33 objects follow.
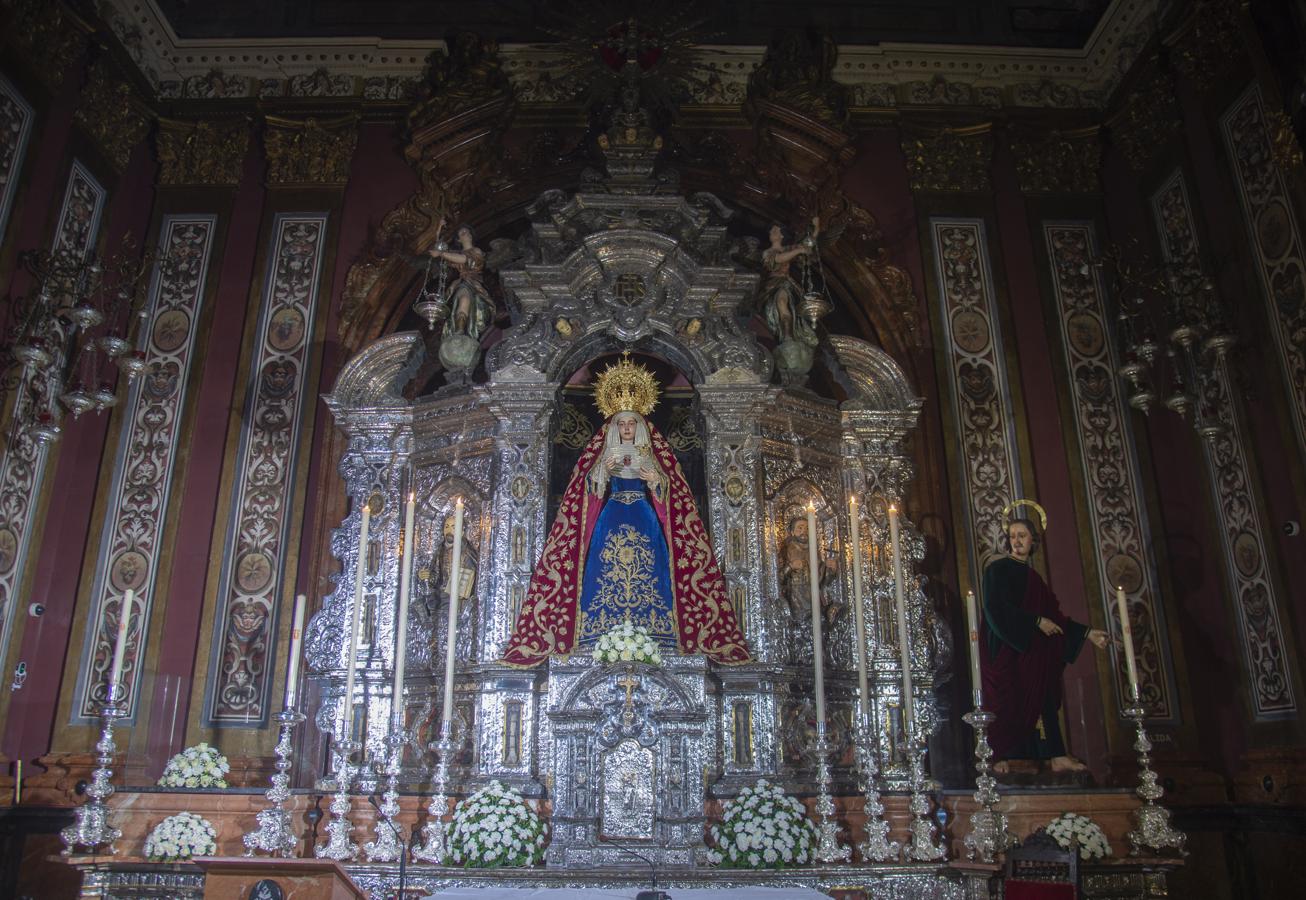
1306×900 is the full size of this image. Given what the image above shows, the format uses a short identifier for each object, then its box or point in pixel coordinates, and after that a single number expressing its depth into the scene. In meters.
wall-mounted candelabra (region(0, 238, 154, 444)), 8.87
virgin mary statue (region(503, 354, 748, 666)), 8.80
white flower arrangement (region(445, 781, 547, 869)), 7.31
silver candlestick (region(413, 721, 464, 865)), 7.07
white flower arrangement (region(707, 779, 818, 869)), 7.37
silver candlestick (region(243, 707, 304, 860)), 7.33
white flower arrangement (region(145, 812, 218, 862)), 7.35
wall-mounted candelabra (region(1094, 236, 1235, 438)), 9.25
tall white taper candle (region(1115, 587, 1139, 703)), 7.23
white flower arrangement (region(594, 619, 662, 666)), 7.86
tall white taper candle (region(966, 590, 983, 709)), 7.16
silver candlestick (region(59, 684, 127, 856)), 7.15
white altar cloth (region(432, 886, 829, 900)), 5.73
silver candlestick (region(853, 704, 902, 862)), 7.26
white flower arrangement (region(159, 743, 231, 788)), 8.42
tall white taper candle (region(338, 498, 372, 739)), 7.63
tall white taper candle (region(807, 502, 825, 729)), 7.32
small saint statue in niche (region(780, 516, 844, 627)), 9.34
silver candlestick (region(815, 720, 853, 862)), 7.14
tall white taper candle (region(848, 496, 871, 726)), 7.29
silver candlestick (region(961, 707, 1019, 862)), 7.10
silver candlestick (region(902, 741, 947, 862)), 7.30
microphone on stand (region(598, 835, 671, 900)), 5.03
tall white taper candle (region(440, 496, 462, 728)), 7.17
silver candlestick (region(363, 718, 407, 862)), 7.26
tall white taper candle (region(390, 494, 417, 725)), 7.55
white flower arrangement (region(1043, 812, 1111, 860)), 7.38
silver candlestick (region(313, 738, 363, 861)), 7.38
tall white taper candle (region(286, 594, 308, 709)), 7.31
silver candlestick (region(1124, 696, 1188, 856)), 7.52
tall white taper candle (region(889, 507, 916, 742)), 7.59
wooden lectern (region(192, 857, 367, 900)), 4.92
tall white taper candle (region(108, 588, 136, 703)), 7.10
